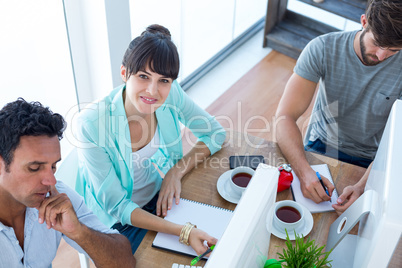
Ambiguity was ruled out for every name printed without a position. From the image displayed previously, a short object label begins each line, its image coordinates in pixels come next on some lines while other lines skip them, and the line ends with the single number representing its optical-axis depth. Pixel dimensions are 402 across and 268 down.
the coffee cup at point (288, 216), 1.34
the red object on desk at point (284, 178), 1.51
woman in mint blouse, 1.49
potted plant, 1.03
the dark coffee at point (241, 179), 1.50
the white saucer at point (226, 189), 1.48
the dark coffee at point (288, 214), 1.38
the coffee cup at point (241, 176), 1.49
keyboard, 1.25
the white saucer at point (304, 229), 1.35
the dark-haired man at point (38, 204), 1.17
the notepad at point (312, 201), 1.47
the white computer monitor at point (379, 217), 0.79
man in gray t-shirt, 1.64
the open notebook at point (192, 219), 1.33
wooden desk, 1.30
